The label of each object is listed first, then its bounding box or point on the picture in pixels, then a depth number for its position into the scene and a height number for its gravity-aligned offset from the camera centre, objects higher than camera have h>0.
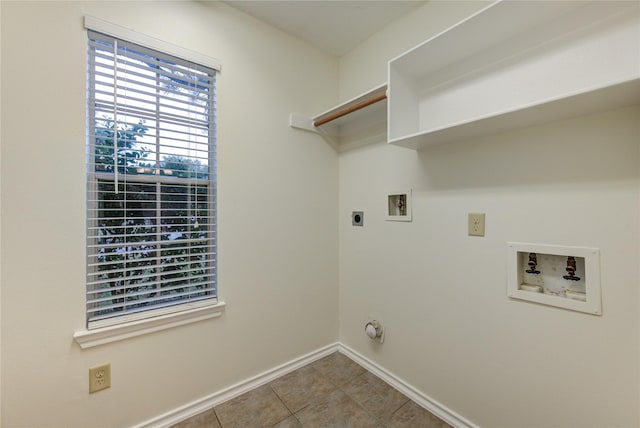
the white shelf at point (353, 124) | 1.76 +0.67
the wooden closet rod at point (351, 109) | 1.60 +0.68
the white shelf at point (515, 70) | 0.98 +0.66
